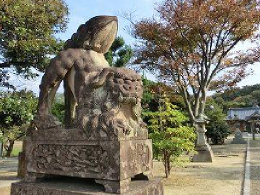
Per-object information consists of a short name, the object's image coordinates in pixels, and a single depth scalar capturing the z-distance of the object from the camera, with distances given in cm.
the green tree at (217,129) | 2322
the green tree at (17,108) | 655
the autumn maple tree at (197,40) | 1252
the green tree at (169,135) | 802
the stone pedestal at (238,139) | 2492
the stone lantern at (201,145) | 1279
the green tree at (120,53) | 1503
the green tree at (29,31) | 641
